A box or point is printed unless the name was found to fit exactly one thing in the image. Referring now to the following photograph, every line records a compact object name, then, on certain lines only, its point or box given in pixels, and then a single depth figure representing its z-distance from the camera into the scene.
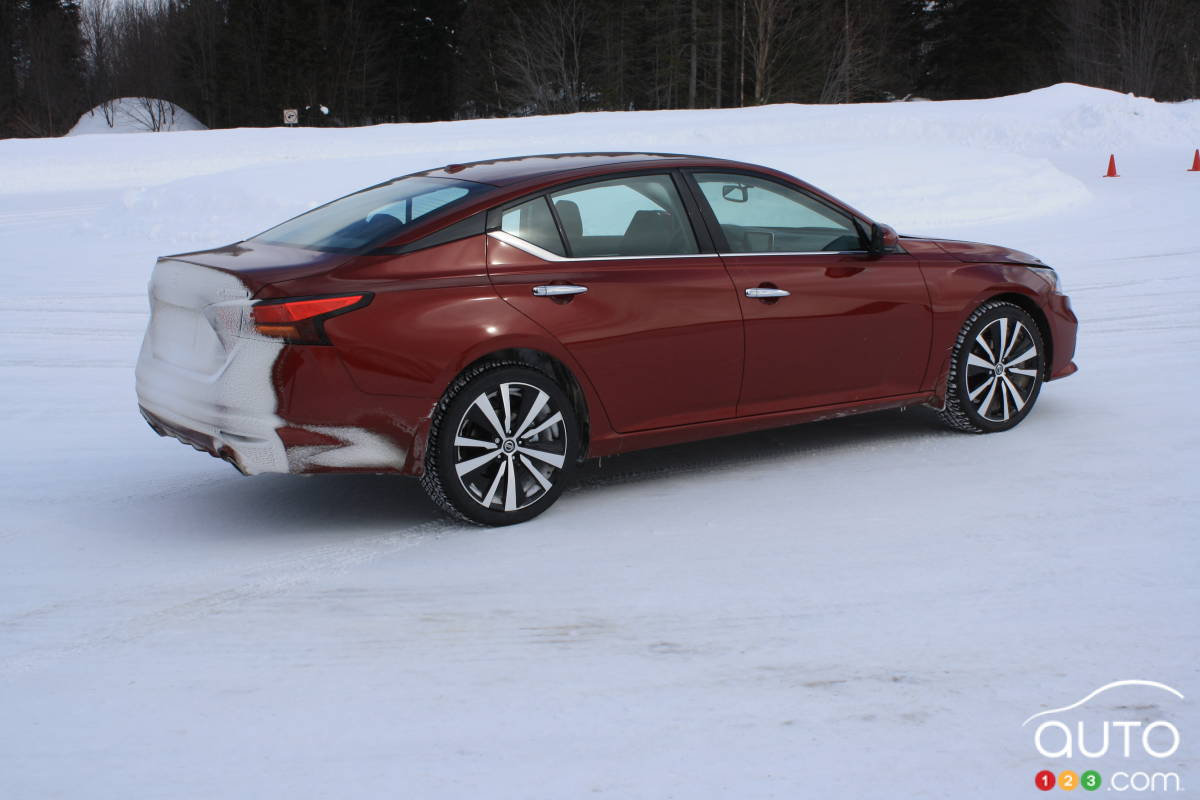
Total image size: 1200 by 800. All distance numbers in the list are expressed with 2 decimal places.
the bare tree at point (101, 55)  70.25
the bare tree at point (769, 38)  52.66
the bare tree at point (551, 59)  58.06
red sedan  5.00
